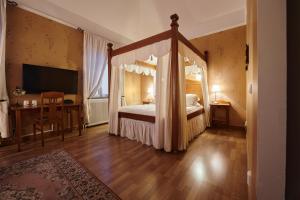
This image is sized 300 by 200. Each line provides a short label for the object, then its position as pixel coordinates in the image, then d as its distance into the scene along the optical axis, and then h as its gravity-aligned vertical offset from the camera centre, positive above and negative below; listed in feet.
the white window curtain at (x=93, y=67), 12.96 +3.21
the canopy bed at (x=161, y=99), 7.73 +0.01
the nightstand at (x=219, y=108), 12.67 -1.17
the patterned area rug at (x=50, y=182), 4.54 -3.08
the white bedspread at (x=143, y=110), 9.11 -0.78
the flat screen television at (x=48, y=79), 9.77 +1.51
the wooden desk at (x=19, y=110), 8.05 -0.69
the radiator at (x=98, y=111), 13.81 -1.25
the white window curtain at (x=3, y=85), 8.23 +0.85
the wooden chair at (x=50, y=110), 8.75 -0.73
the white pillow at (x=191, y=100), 12.15 -0.08
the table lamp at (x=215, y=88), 13.18 +1.06
